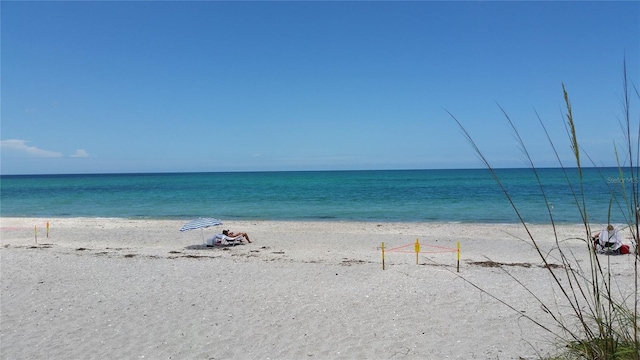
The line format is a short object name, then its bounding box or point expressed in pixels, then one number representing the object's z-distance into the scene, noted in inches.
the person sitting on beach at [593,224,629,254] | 514.3
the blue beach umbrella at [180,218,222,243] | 585.6
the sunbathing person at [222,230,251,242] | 639.1
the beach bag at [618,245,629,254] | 528.1
